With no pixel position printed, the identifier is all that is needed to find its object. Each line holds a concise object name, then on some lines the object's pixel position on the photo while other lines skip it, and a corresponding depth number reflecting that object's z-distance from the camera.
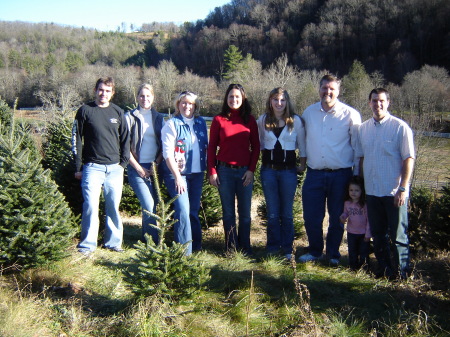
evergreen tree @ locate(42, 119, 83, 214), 5.46
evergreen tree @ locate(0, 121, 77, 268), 3.83
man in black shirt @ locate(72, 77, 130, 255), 4.62
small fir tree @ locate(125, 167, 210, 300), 3.29
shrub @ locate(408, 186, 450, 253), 5.78
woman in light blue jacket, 4.64
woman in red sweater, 4.75
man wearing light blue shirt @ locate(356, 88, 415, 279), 4.07
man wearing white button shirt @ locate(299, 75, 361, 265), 4.64
